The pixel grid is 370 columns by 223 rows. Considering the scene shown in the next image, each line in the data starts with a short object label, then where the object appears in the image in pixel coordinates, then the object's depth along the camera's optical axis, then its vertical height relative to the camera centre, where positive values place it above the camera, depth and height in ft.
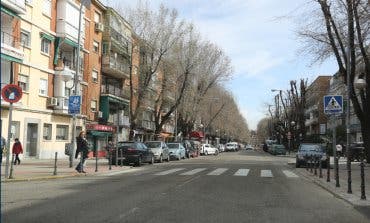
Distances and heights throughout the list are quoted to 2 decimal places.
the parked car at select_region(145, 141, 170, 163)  124.05 +0.22
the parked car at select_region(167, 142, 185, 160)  146.10 +0.28
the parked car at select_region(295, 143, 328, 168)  103.60 +0.05
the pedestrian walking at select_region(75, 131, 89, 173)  77.45 +0.60
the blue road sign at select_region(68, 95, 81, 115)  84.74 +7.28
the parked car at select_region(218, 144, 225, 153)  307.46 +1.96
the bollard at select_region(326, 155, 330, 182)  65.46 -2.42
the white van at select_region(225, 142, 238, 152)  341.62 +2.87
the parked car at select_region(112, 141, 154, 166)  102.58 -0.26
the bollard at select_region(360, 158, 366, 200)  45.69 -2.83
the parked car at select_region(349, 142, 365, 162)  141.82 -0.09
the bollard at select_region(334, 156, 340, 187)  57.57 -2.44
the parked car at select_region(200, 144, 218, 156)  226.21 +0.59
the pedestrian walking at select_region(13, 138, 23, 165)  92.68 +0.11
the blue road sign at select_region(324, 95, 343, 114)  60.20 +5.30
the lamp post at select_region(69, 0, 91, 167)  87.20 +12.21
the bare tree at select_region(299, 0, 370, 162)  77.25 +18.71
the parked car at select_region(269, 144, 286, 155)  244.91 +0.90
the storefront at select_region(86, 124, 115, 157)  158.46 +4.48
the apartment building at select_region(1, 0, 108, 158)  113.50 +18.87
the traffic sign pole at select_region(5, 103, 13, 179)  55.97 +0.39
